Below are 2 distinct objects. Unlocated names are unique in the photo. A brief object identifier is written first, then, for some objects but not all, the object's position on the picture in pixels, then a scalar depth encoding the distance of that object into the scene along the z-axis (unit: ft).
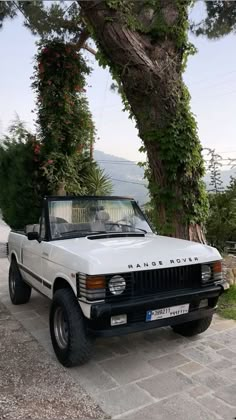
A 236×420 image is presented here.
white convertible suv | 9.32
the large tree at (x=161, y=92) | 16.81
